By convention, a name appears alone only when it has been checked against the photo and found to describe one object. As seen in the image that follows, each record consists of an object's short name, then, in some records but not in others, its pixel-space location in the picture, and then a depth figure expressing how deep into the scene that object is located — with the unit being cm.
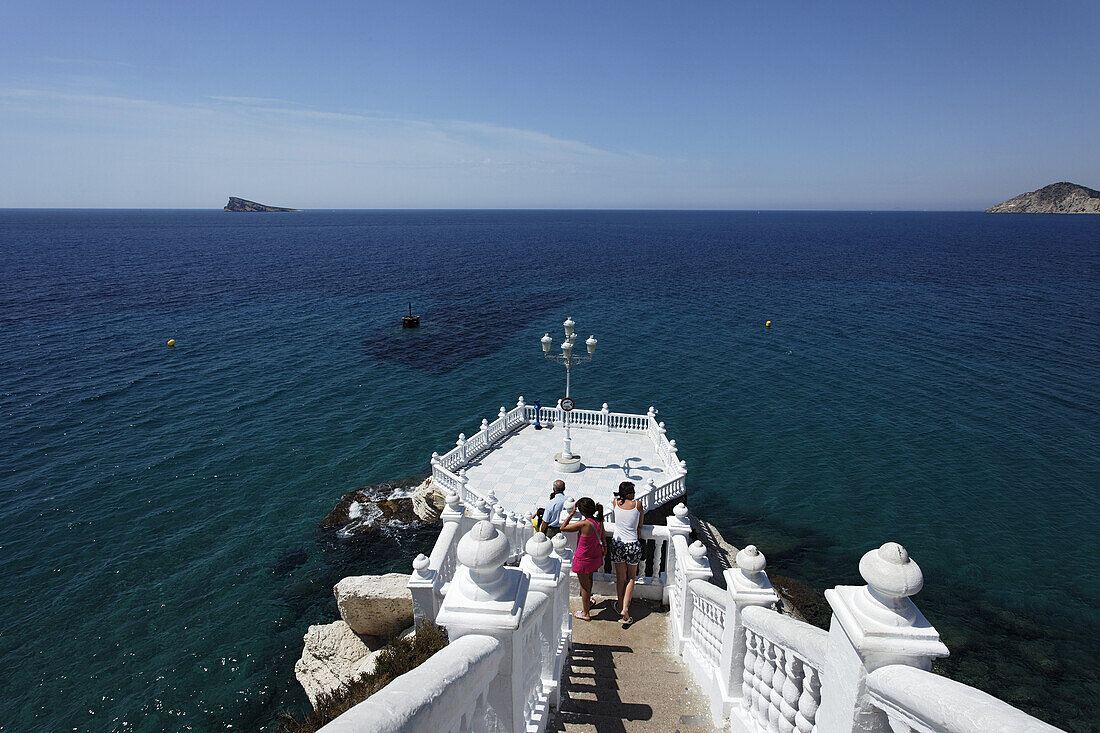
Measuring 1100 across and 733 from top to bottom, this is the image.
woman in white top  855
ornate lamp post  1636
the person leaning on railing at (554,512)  1032
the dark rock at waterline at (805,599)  1439
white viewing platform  1543
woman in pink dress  812
